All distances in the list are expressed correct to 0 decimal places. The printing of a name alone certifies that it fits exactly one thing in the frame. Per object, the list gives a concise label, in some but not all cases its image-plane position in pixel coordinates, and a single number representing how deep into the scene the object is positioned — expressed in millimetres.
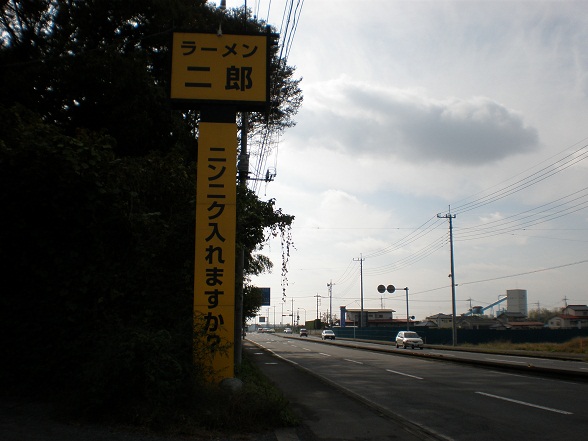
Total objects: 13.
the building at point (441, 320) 121275
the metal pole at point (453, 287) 46612
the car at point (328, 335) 69750
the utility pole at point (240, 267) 13867
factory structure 94375
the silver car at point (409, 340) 42906
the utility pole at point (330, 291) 116038
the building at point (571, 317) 86725
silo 131875
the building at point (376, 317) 116188
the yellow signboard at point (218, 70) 10391
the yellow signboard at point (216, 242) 9531
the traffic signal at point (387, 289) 56344
